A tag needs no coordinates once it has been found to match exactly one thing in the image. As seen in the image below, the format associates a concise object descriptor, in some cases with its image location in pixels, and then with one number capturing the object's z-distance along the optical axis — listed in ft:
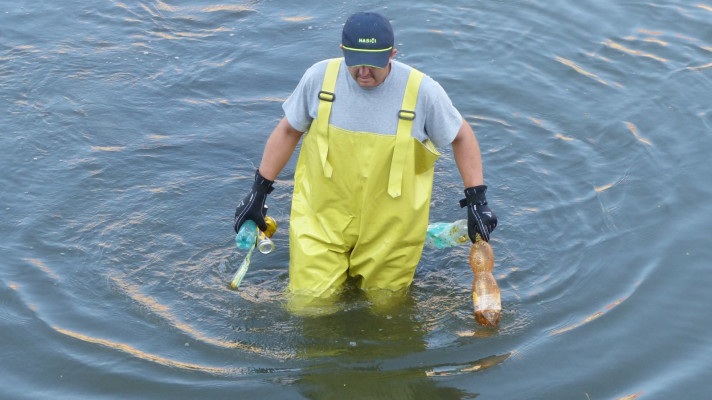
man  34.27
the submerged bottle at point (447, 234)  39.86
